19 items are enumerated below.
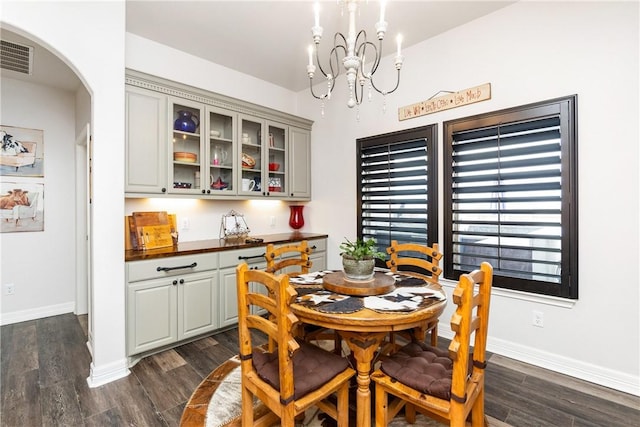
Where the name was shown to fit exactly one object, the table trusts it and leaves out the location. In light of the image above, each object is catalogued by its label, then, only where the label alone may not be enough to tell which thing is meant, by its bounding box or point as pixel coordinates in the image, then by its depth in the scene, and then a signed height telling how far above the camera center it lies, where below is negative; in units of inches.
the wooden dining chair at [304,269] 88.6 -18.6
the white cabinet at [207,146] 109.4 +28.5
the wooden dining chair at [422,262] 88.8 -16.4
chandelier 65.9 +38.6
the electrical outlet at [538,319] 98.7 -34.6
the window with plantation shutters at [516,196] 92.6 +4.9
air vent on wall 108.1 +58.3
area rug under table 72.1 -49.2
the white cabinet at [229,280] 120.1 -27.0
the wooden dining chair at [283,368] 53.2 -31.1
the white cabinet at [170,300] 98.6 -30.3
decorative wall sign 108.8 +41.7
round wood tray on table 71.2 -17.7
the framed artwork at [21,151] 133.2 +26.9
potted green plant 77.3 -12.3
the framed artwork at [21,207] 133.4 +2.4
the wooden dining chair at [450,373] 51.9 -31.0
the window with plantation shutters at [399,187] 121.6 +10.4
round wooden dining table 58.2 -21.9
